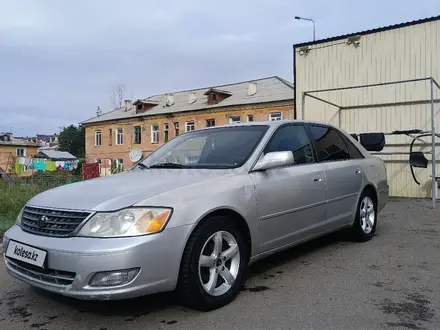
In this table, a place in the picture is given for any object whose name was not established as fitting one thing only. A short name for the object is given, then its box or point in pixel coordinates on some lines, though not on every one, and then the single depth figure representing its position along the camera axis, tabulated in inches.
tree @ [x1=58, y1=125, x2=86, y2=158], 2849.4
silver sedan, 114.5
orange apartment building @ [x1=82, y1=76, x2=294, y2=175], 1250.0
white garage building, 429.7
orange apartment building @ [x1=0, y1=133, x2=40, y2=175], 2336.4
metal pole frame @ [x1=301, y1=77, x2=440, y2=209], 356.8
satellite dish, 1169.8
